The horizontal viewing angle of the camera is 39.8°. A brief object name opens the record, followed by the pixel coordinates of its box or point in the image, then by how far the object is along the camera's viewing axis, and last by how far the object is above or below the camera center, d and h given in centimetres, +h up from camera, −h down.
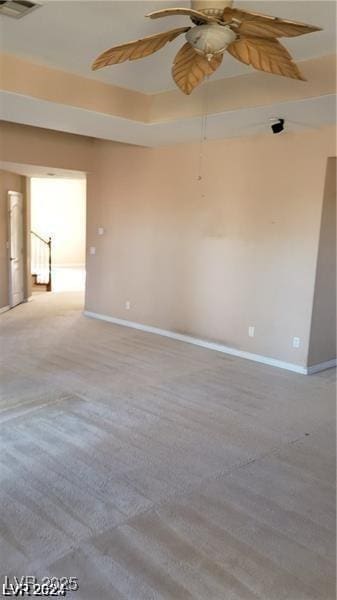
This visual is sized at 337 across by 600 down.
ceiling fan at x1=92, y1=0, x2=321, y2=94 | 217 +97
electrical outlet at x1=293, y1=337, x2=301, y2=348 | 503 -111
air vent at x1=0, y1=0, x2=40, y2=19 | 276 +133
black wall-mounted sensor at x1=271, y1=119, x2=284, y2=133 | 446 +107
